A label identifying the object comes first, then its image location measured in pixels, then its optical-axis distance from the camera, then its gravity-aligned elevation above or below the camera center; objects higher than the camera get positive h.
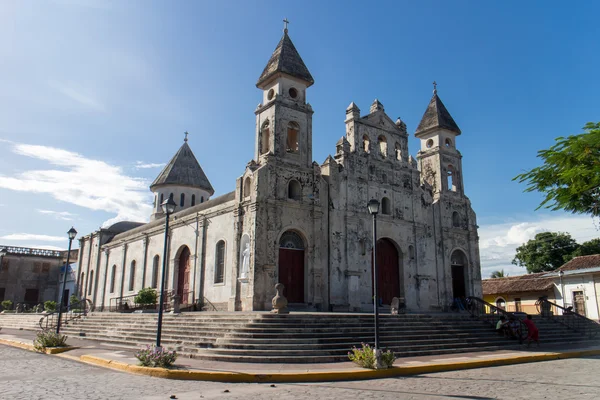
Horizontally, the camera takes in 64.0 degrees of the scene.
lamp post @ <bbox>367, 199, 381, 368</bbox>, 12.44 -0.40
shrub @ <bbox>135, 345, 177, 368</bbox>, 12.08 -1.35
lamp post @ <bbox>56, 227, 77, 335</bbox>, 22.41 +3.16
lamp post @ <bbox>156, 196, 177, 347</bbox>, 14.11 +2.85
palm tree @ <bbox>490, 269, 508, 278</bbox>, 61.91 +4.08
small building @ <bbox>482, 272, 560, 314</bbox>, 39.25 +1.32
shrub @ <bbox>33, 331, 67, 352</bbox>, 16.86 -1.34
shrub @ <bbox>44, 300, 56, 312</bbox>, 37.00 -0.23
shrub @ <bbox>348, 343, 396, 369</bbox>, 12.46 -1.37
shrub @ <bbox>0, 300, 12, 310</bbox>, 42.34 -0.20
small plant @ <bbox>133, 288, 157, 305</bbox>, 27.05 +0.33
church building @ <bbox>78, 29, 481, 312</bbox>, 23.64 +4.45
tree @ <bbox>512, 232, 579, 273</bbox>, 52.75 +6.04
